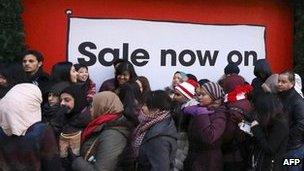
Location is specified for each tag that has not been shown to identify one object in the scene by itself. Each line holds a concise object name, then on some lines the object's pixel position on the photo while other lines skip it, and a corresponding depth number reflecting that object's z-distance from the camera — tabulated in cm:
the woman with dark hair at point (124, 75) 679
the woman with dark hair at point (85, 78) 665
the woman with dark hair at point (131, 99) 494
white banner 738
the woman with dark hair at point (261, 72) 688
